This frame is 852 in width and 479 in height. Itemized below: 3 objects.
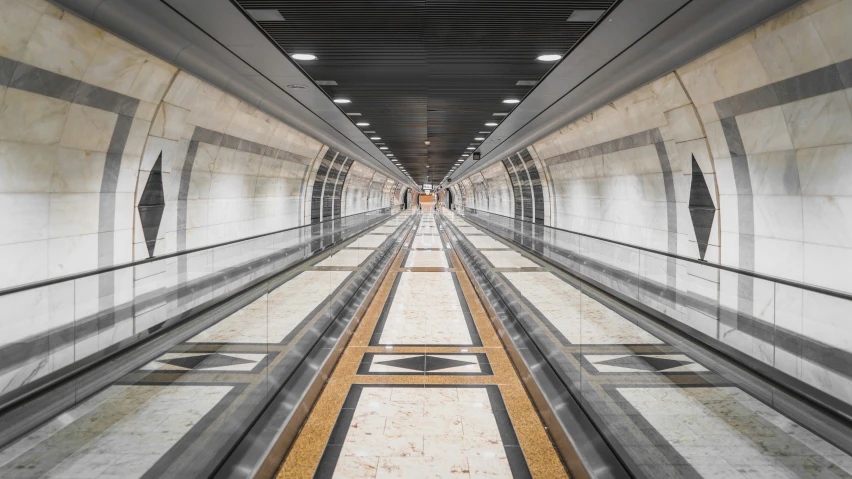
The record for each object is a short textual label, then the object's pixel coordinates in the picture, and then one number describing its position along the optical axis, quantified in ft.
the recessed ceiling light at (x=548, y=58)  20.42
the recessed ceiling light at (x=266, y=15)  15.30
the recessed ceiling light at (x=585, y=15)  15.38
